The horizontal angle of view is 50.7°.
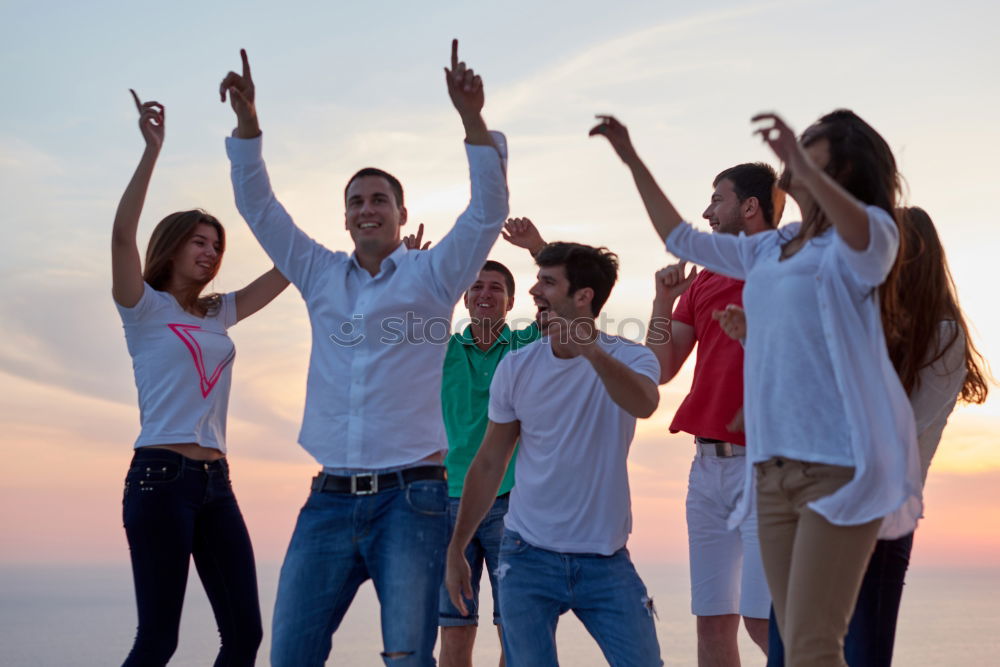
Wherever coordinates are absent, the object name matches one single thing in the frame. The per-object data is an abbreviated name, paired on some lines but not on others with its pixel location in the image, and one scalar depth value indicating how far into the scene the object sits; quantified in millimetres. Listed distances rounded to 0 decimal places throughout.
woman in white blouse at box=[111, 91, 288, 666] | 4859
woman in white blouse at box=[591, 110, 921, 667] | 3145
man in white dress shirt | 3916
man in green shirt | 6156
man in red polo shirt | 5062
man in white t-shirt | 4332
